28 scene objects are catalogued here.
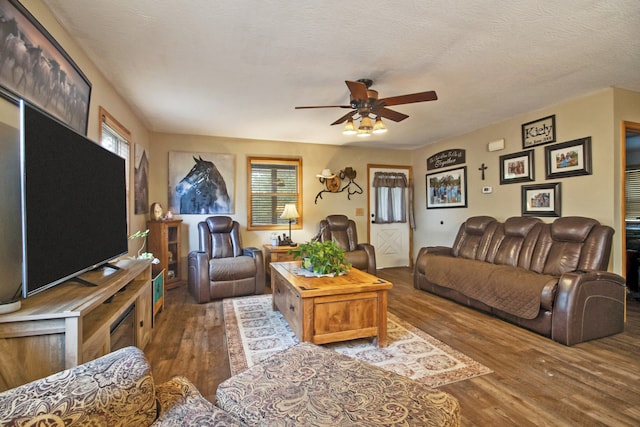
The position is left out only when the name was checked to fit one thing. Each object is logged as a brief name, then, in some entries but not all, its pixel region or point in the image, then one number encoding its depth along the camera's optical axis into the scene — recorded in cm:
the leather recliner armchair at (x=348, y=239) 464
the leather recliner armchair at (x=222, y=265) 383
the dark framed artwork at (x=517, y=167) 385
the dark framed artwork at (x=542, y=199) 354
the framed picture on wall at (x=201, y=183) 478
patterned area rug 215
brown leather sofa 261
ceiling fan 250
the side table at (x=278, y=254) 454
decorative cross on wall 450
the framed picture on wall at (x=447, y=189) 491
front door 594
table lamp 478
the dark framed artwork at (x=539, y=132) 361
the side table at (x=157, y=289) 304
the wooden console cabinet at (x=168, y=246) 404
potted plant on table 288
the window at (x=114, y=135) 275
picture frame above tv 141
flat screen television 125
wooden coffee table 239
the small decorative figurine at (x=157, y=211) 432
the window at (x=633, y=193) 485
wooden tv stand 117
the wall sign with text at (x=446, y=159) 494
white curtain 596
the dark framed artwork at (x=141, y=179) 376
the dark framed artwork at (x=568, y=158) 326
